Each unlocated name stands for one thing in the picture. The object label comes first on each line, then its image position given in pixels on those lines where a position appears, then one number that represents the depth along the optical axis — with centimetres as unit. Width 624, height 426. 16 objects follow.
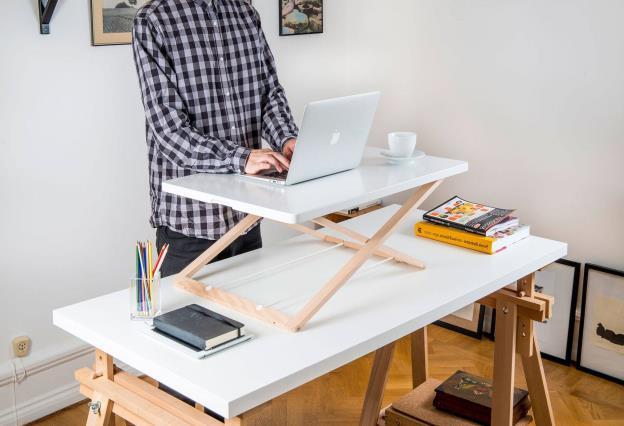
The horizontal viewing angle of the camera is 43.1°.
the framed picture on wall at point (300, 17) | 389
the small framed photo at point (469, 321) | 388
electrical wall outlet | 305
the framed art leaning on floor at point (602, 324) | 345
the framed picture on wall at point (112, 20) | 302
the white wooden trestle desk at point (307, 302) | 174
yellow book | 246
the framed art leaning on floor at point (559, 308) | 359
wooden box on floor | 272
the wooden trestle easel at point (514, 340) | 245
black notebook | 179
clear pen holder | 193
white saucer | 228
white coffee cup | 226
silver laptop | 188
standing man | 230
